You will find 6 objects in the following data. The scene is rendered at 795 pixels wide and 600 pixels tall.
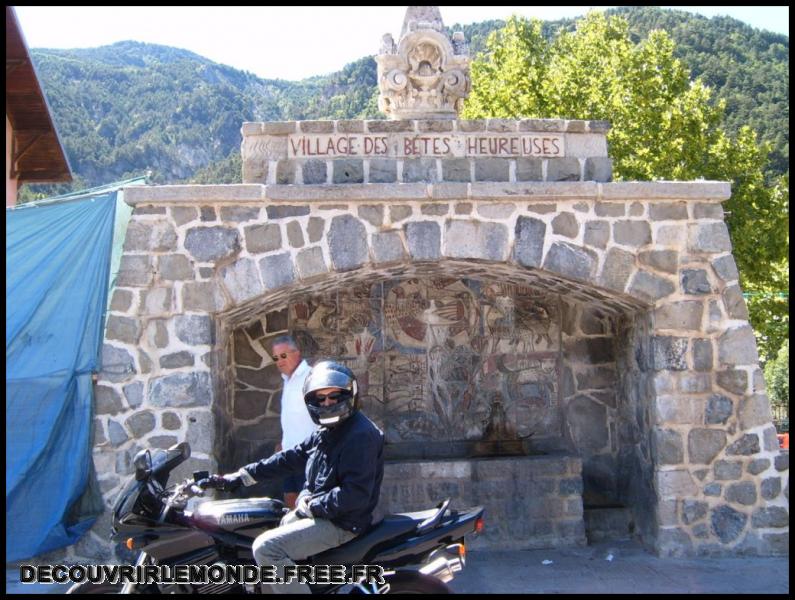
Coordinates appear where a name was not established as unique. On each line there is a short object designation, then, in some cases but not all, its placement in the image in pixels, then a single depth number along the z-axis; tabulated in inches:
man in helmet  186.5
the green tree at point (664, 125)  656.4
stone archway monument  306.8
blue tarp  302.0
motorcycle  186.7
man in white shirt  279.6
